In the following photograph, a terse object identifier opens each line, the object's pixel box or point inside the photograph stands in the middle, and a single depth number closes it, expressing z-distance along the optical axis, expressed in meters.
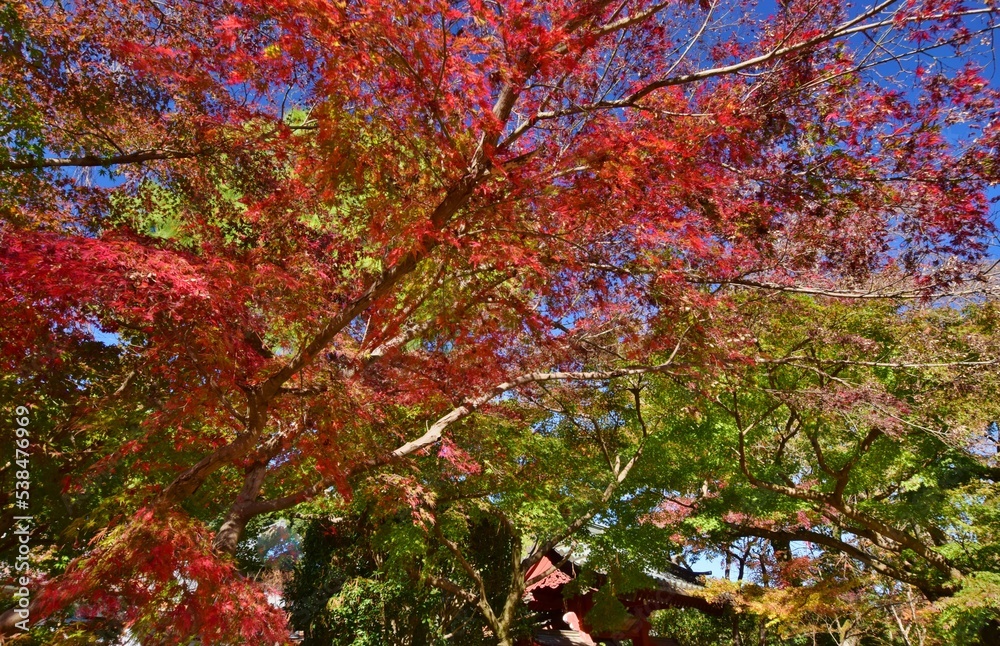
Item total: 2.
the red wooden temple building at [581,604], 14.13
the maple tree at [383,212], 4.12
